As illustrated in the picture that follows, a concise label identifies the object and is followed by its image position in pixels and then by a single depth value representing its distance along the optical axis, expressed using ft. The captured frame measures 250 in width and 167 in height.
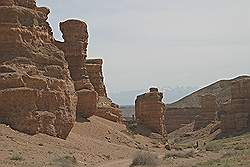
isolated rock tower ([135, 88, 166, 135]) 163.53
